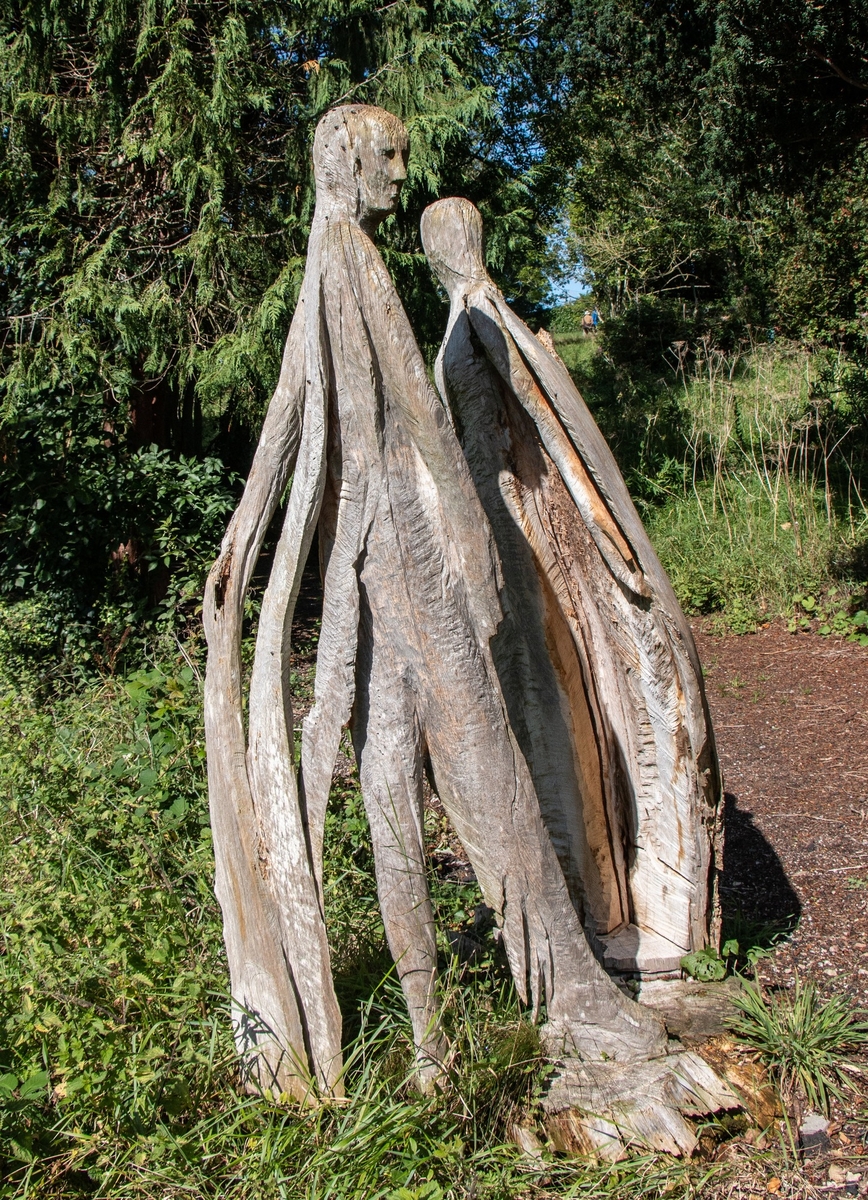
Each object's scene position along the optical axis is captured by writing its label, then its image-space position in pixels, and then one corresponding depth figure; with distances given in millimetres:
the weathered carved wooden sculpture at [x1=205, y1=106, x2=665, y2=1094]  2018
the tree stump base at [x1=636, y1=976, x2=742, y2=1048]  2494
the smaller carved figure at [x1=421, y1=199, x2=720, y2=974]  2393
